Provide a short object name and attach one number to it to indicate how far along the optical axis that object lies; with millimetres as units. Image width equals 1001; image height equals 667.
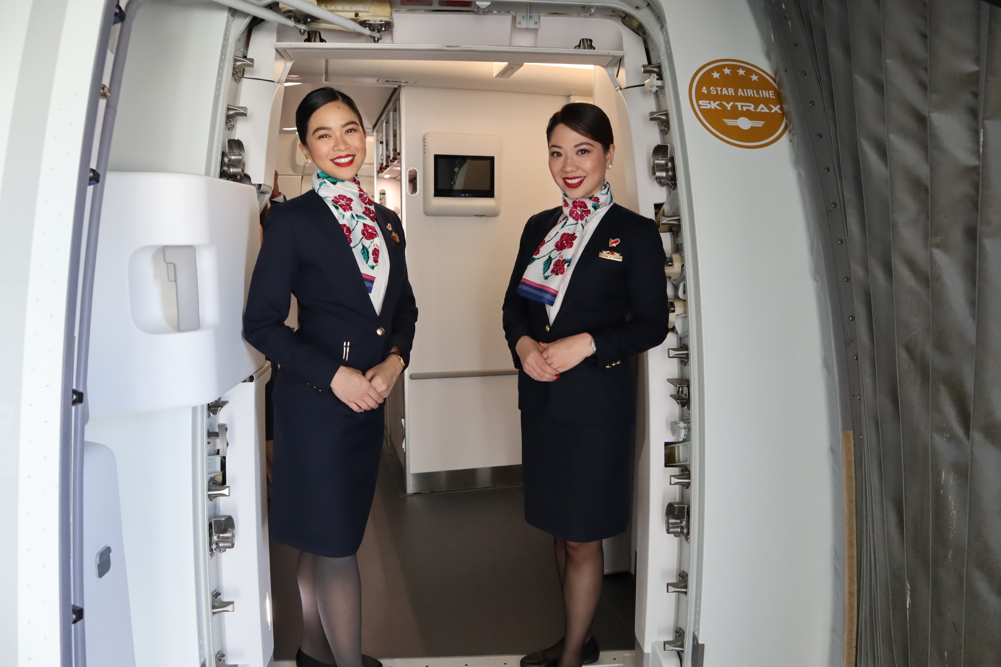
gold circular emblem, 1964
